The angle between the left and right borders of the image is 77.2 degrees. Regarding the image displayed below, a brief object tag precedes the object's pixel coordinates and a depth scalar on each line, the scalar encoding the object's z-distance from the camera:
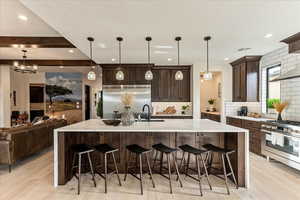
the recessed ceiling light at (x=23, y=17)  3.14
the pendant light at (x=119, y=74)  3.62
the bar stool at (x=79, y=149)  2.81
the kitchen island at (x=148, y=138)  2.90
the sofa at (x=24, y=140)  3.47
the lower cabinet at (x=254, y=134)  4.45
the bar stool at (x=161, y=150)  2.77
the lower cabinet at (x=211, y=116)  6.22
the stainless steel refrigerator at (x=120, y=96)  6.27
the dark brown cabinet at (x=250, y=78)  5.41
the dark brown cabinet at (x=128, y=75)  6.30
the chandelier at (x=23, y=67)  5.75
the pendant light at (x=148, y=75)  3.69
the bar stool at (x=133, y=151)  2.81
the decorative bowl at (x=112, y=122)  3.25
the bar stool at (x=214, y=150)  2.73
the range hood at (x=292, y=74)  3.62
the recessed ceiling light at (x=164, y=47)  4.30
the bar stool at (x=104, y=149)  2.84
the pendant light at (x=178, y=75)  3.68
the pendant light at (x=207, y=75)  3.59
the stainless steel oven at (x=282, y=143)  3.39
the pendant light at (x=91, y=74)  3.65
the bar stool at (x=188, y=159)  2.71
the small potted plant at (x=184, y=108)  6.65
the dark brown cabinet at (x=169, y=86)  6.62
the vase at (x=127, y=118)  3.31
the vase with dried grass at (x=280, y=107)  4.17
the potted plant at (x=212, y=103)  7.40
